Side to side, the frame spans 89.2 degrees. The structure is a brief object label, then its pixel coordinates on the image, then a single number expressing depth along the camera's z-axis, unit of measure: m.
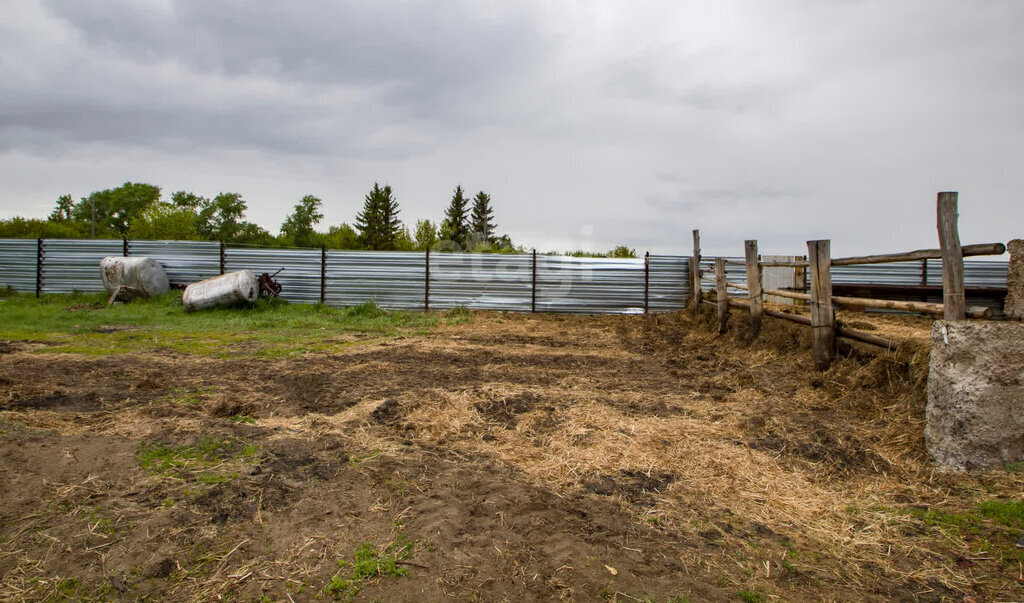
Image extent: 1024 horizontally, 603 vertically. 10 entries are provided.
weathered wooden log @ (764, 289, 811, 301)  6.32
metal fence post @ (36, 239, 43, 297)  15.80
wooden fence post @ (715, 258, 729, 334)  9.66
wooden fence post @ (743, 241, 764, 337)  7.84
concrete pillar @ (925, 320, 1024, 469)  3.41
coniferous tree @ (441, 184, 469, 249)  65.56
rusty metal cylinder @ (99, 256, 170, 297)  14.02
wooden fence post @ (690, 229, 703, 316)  12.43
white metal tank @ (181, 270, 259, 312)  12.69
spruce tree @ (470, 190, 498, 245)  71.81
